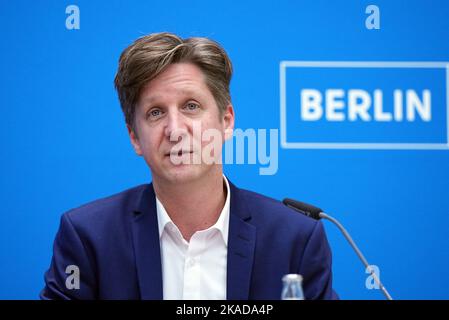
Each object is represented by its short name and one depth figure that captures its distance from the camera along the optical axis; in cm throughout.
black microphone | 436
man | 459
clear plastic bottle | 351
